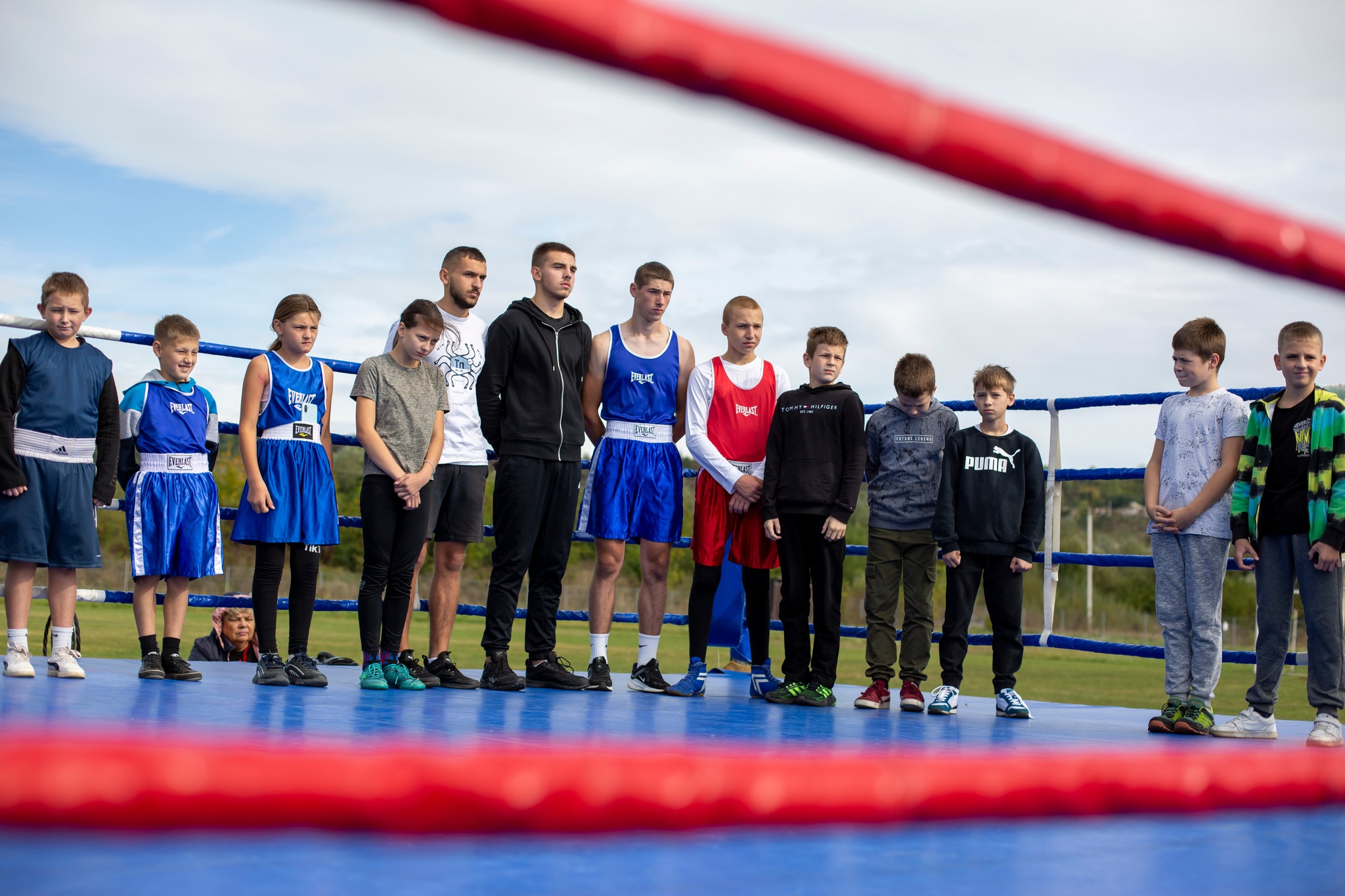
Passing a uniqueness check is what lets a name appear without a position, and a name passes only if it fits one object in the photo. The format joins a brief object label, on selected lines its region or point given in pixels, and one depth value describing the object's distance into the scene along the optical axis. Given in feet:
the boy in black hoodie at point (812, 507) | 12.87
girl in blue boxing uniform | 12.19
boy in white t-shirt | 11.53
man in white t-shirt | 13.09
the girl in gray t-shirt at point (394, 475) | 12.34
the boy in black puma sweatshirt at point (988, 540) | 12.91
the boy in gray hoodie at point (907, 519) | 13.50
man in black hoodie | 12.83
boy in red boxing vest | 13.47
